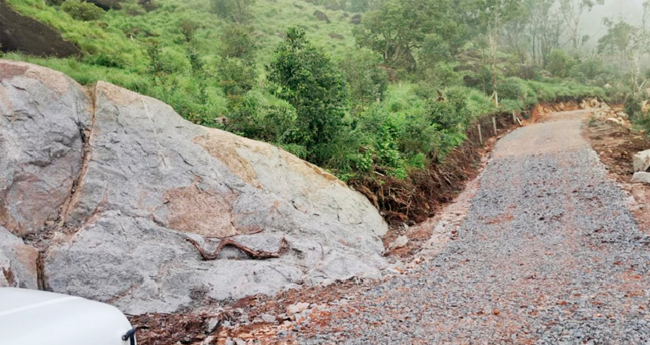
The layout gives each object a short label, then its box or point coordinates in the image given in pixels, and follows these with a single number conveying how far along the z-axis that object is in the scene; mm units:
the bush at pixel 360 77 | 15805
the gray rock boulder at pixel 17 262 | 4770
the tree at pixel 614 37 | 56031
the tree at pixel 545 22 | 70125
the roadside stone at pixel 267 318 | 5575
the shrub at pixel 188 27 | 31391
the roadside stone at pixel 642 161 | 12578
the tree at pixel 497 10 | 35700
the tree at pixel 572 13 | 66125
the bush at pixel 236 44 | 27500
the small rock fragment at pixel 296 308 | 5788
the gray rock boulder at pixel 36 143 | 6000
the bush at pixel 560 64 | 52375
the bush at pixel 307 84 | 10242
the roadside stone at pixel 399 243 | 9227
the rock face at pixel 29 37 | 13281
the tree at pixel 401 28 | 35062
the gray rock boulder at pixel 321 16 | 54219
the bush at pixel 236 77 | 15055
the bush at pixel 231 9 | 42250
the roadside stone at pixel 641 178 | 11781
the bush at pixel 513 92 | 32688
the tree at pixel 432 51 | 30719
